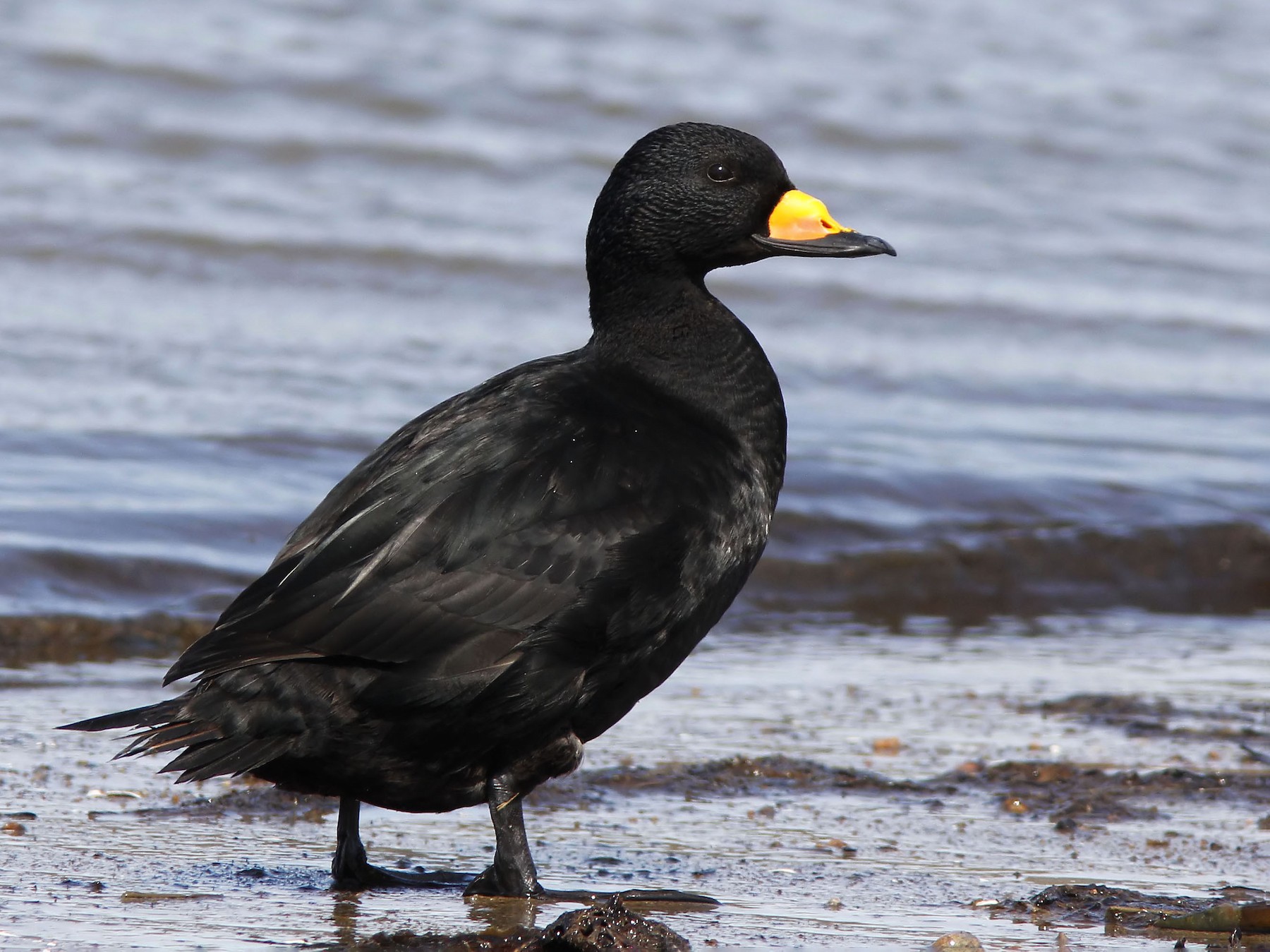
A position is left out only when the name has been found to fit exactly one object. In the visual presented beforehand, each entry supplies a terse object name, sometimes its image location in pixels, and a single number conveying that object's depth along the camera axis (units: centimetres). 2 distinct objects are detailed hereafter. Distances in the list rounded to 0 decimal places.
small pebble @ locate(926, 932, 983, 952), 632
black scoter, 682
